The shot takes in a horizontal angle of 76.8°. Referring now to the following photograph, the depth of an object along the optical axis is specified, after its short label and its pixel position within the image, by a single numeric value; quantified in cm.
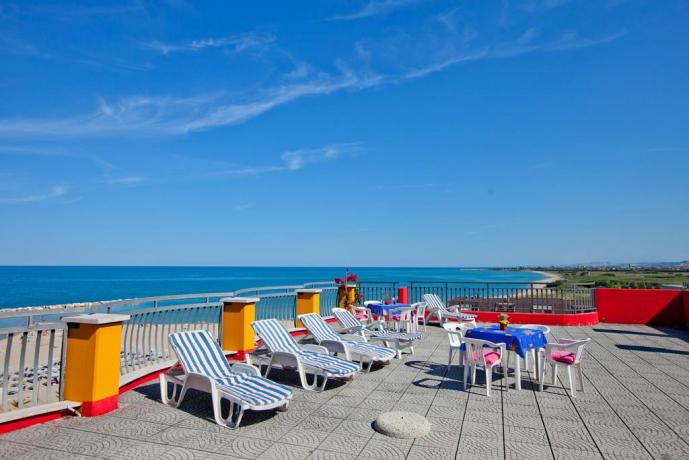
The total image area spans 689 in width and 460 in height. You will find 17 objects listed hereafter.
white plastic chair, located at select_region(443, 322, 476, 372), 684
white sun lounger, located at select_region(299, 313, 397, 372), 696
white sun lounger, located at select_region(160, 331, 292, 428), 456
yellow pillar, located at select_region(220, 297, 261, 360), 772
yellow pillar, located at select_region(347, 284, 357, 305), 1323
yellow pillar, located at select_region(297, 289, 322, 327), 1087
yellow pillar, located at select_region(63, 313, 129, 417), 475
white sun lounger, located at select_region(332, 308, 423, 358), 828
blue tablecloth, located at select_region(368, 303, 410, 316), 1097
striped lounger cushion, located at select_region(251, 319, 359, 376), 593
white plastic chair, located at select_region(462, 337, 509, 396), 580
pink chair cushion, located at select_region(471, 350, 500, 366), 590
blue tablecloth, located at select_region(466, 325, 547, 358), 609
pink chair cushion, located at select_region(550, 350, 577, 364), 588
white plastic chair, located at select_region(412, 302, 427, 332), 1260
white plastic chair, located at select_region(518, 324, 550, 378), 697
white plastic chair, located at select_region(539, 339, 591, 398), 585
